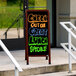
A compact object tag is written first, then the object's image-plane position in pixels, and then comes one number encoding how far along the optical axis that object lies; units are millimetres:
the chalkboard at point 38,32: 9797
